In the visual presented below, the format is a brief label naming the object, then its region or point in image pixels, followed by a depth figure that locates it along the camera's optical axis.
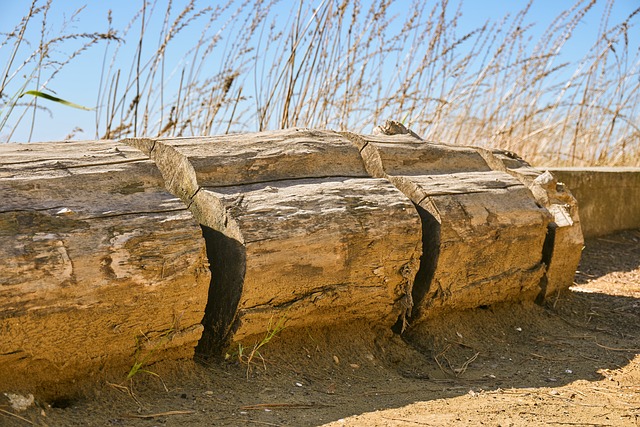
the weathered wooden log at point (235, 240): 4.01
